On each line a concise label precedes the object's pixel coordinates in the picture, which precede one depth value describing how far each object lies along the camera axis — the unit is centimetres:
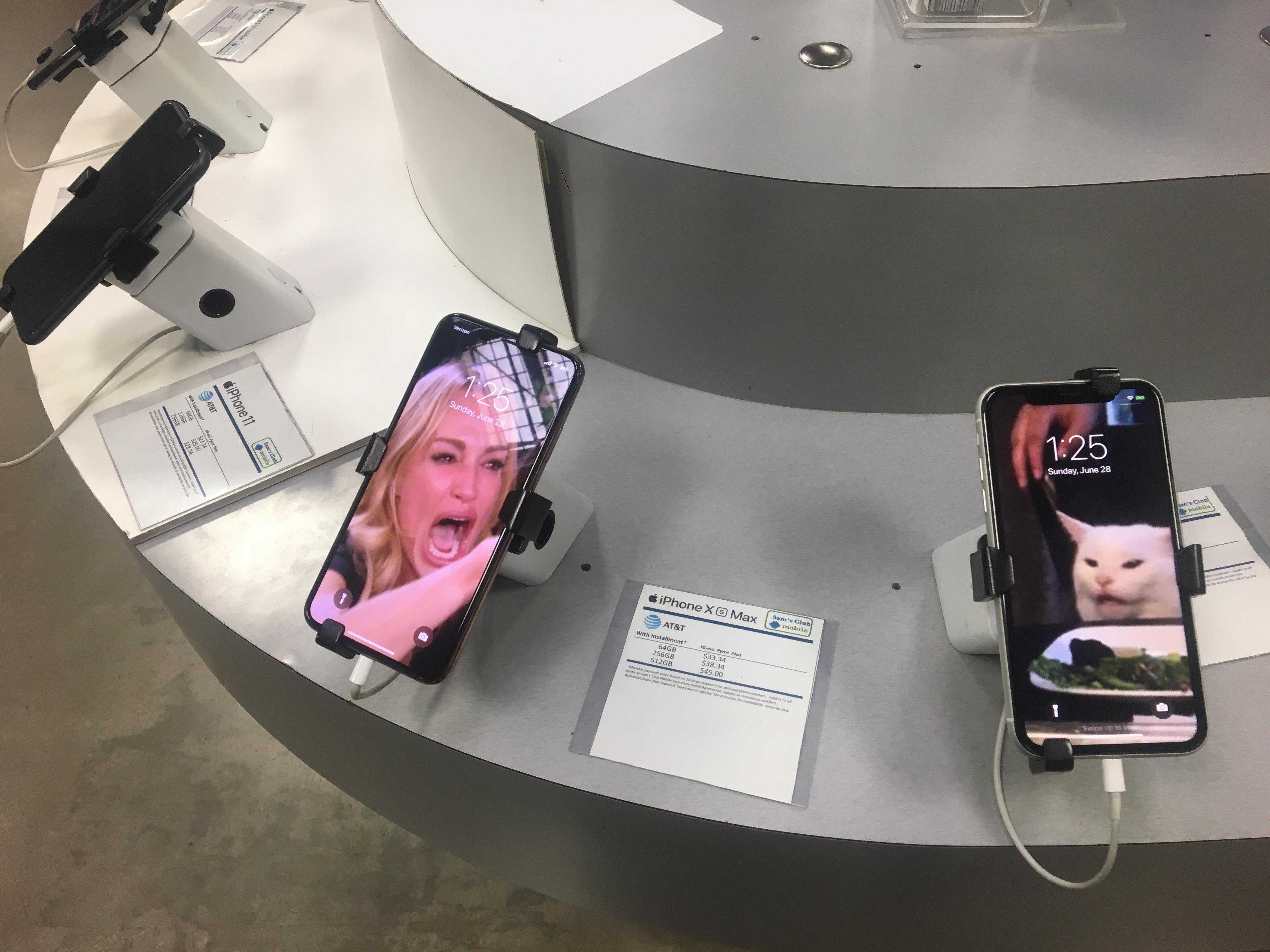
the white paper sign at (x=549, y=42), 75
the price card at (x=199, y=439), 82
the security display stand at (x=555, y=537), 73
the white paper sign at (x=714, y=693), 67
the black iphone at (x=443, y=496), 64
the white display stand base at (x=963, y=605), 67
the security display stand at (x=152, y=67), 87
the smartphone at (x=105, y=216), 77
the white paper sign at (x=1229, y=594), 70
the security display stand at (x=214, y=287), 80
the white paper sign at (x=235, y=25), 122
